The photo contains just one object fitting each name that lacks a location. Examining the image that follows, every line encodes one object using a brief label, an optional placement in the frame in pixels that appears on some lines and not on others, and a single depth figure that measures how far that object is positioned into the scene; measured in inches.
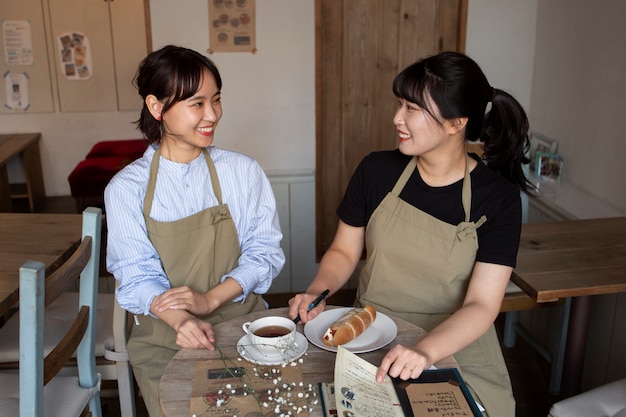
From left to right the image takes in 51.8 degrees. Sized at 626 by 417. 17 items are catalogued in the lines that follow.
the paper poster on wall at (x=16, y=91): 207.0
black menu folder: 48.2
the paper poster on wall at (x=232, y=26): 129.9
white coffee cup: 55.9
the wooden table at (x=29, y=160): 189.3
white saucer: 56.0
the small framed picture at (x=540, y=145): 123.6
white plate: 58.1
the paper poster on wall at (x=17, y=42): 203.2
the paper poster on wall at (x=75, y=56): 206.2
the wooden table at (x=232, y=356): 51.0
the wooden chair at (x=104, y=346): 76.2
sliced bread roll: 57.3
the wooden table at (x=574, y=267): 78.4
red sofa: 175.3
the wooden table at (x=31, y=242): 72.7
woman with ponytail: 64.2
